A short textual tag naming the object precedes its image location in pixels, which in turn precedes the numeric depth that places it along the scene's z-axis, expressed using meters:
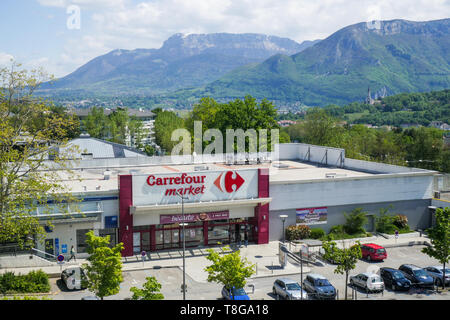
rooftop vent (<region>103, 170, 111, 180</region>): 45.78
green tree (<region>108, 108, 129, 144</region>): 118.69
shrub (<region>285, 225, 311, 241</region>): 39.88
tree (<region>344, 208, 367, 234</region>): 41.59
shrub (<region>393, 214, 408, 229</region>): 43.53
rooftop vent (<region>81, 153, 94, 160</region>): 62.12
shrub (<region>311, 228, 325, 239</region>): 40.66
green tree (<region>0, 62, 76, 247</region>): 26.80
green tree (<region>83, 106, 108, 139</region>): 123.31
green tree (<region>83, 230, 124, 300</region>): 23.62
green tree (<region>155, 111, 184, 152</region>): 110.00
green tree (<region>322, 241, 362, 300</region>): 27.53
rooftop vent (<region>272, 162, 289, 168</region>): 56.10
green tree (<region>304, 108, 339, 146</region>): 98.56
